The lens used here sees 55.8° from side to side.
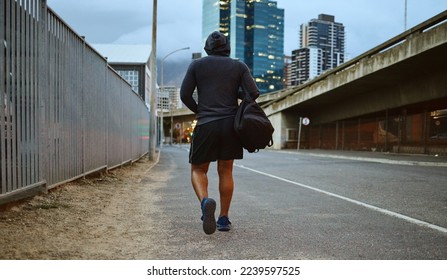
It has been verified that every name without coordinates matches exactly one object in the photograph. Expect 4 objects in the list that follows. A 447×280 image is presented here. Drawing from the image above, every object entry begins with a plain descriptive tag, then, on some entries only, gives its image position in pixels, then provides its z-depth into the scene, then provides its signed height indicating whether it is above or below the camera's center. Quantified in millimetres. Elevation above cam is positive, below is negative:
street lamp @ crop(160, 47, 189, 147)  38562 +6932
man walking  3686 +166
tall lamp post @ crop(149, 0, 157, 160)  17442 +1736
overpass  16734 +1879
